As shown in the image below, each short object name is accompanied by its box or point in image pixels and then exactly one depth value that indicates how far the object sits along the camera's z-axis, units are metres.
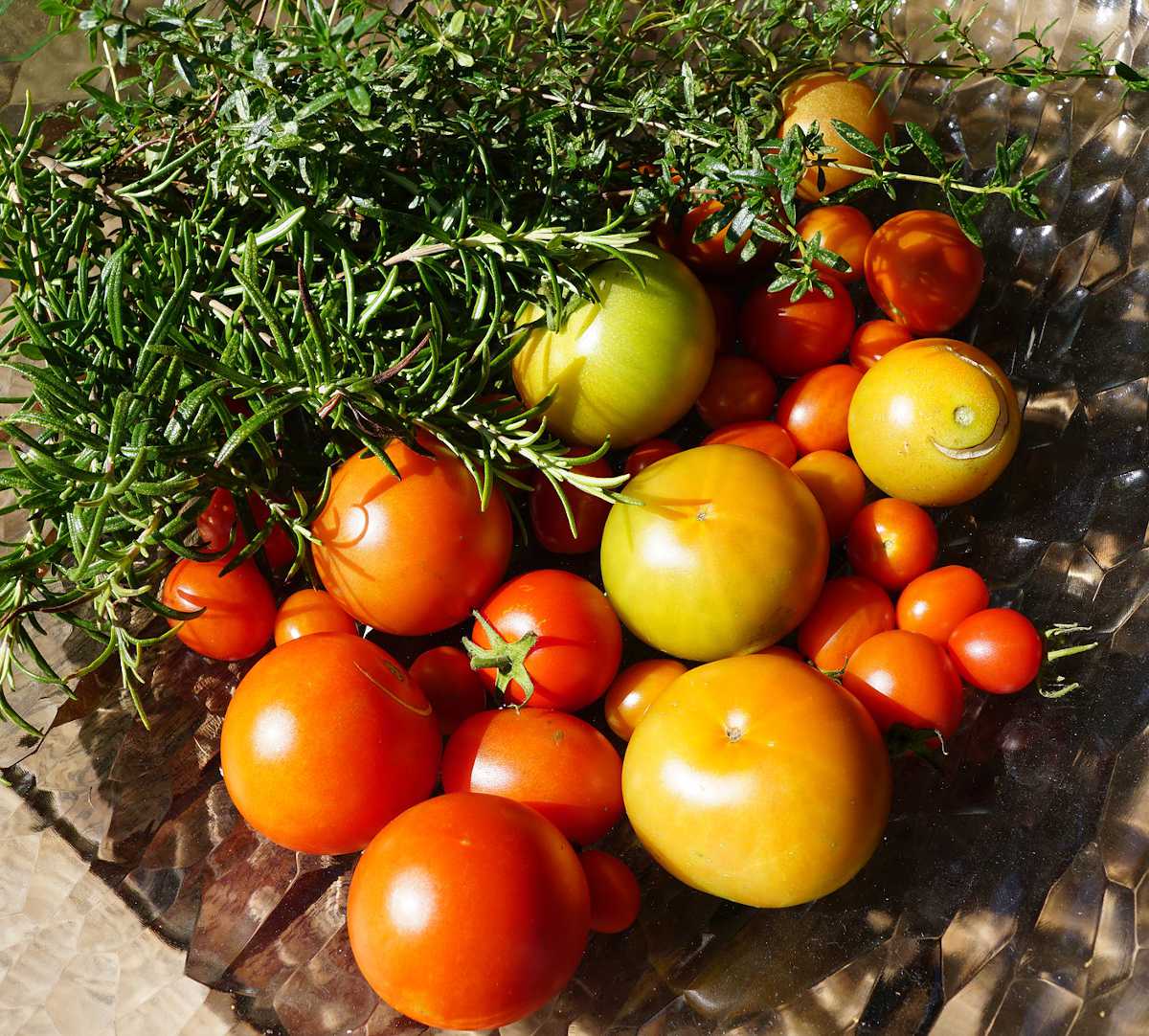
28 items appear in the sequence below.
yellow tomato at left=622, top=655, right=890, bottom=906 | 0.28
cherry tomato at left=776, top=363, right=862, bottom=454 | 0.35
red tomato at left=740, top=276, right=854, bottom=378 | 0.35
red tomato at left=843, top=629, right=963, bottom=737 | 0.31
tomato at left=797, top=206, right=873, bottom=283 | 0.36
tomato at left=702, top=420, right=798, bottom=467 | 0.35
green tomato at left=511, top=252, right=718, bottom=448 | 0.32
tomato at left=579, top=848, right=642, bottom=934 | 0.30
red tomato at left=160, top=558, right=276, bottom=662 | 0.32
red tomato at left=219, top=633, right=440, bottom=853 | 0.29
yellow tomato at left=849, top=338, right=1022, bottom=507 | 0.32
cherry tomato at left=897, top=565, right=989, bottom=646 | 0.32
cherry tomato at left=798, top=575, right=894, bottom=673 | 0.33
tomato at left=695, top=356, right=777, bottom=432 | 0.36
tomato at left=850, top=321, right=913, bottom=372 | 0.36
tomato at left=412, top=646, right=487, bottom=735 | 0.34
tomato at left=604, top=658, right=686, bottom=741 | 0.33
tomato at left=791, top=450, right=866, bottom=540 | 0.34
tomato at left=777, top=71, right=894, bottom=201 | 0.35
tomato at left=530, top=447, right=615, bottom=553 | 0.34
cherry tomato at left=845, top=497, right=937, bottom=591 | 0.33
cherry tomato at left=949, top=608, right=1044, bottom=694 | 0.31
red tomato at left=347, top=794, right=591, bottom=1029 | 0.27
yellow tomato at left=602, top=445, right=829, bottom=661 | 0.31
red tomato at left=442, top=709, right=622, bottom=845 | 0.31
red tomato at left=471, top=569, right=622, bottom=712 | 0.32
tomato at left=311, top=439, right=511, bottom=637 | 0.31
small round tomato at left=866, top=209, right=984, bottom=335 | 0.34
